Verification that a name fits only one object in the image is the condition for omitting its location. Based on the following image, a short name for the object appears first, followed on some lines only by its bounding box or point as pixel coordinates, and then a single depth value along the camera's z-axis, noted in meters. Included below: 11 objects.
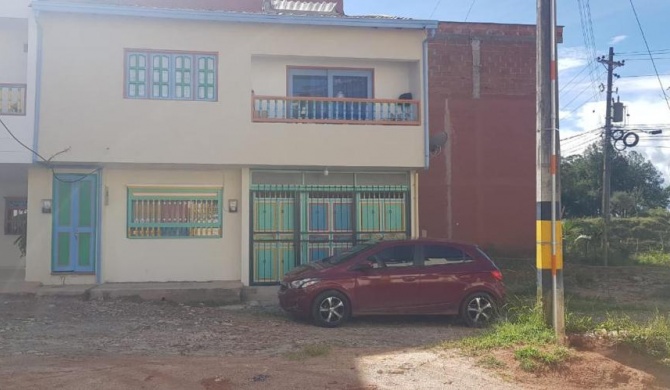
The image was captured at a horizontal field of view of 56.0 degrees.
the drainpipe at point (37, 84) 13.06
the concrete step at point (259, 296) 13.31
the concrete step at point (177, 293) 12.87
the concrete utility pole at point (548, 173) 8.46
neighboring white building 12.98
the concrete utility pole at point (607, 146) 24.07
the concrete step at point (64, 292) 12.73
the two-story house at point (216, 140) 13.34
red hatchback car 10.51
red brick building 20.94
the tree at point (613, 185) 45.50
